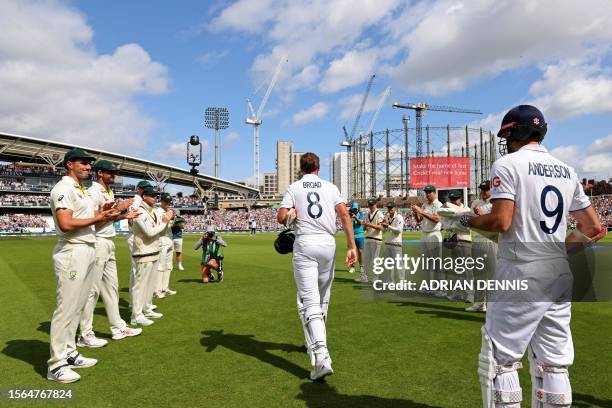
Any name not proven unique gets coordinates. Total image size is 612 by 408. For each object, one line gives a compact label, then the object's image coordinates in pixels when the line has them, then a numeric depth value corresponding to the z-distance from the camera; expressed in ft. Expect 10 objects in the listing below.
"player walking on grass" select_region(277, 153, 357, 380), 14.26
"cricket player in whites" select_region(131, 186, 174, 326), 21.97
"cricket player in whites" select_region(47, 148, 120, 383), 14.49
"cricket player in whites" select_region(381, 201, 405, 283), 33.55
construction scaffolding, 258.37
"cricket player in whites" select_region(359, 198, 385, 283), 36.03
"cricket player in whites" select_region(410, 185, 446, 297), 29.48
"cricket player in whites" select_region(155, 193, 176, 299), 31.35
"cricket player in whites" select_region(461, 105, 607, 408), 8.34
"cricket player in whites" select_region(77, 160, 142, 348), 18.80
